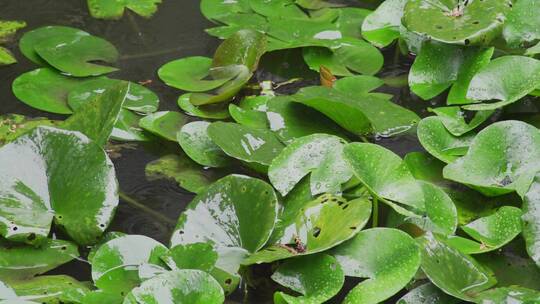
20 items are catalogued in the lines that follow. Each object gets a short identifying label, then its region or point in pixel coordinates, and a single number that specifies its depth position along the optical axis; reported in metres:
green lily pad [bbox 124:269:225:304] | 4.23
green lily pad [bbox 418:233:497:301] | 4.29
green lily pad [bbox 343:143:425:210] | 4.39
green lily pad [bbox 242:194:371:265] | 4.31
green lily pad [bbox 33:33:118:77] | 4.80
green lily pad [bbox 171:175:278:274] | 4.36
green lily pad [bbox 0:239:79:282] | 4.36
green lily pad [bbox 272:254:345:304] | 4.28
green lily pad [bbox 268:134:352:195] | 4.45
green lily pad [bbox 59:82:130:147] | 4.46
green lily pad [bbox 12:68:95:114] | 4.70
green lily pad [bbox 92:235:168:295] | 4.32
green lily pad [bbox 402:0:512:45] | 4.68
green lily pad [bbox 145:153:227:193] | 4.55
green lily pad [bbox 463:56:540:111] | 4.63
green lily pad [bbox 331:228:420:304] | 4.27
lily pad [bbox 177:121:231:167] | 4.57
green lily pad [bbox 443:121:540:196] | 4.46
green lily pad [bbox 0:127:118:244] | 4.39
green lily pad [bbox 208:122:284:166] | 4.52
